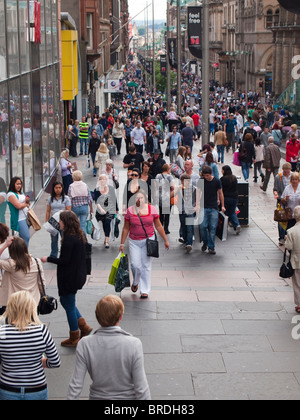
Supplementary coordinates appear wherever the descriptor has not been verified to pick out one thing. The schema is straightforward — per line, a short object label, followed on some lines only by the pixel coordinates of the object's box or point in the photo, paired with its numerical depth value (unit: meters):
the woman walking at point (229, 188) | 15.61
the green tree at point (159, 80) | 97.93
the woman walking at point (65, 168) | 19.50
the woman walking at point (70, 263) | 8.45
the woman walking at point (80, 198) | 13.98
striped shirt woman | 5.64
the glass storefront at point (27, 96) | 13.77
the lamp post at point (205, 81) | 23.20
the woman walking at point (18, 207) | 12.42
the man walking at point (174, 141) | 26.53
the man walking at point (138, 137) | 27.66
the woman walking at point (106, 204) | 14.81
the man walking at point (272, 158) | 20.67
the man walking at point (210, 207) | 14.10
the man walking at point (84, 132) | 29.73
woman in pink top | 10.85
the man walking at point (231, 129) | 31.88
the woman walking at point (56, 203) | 13.11
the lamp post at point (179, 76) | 42.44
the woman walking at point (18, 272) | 7.68
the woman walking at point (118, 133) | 30.96
